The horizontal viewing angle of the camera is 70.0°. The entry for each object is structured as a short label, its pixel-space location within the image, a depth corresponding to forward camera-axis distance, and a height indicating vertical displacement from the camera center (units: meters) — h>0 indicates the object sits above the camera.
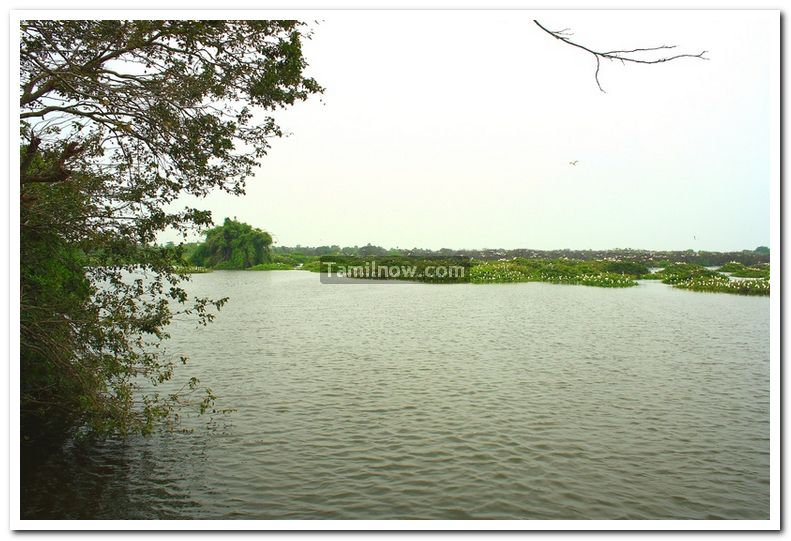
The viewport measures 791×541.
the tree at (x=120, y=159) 7.84 +1.65
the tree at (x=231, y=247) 102.31 +3.03
